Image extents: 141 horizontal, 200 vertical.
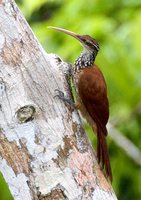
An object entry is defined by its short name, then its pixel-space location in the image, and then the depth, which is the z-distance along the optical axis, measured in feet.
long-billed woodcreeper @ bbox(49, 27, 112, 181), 22.29
